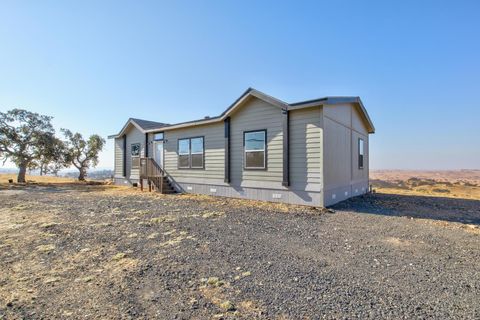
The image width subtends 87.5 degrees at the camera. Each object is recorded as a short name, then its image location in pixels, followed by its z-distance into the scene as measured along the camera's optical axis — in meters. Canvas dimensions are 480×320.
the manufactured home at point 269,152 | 8.26
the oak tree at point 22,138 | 16.89
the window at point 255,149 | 9.36
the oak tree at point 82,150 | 20.47
